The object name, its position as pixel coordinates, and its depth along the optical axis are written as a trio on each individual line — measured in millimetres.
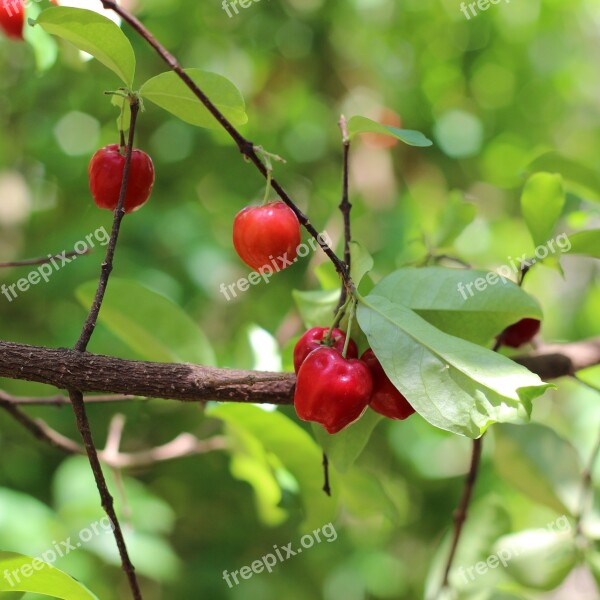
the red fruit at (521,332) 640
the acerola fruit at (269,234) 569
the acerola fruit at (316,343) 568
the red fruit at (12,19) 664
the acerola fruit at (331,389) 544
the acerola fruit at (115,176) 587
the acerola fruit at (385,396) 556
